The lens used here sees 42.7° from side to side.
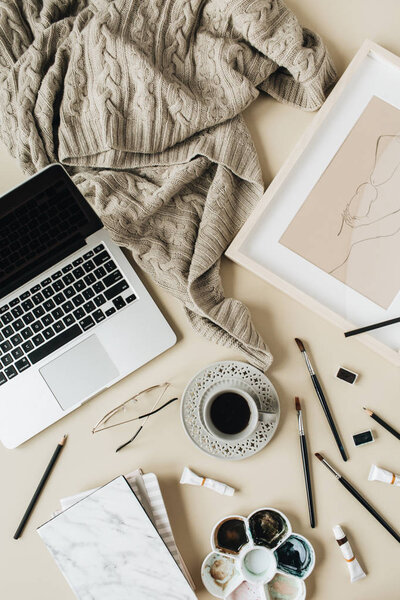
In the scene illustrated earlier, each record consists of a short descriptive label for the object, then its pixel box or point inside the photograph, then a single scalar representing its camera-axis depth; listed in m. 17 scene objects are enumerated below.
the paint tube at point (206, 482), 0.79
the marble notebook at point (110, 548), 0.75
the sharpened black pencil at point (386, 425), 0.79
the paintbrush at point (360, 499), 0.78
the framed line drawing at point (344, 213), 0.79
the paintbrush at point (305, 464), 0.79
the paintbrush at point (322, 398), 0.79
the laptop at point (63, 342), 0.82
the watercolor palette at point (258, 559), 0.77
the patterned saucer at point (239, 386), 0.79
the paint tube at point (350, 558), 0.77
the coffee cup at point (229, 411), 0.77
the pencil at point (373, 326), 0.77
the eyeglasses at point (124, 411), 0.82
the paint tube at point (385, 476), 0.78
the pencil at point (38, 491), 0.82
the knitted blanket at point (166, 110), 0.81
